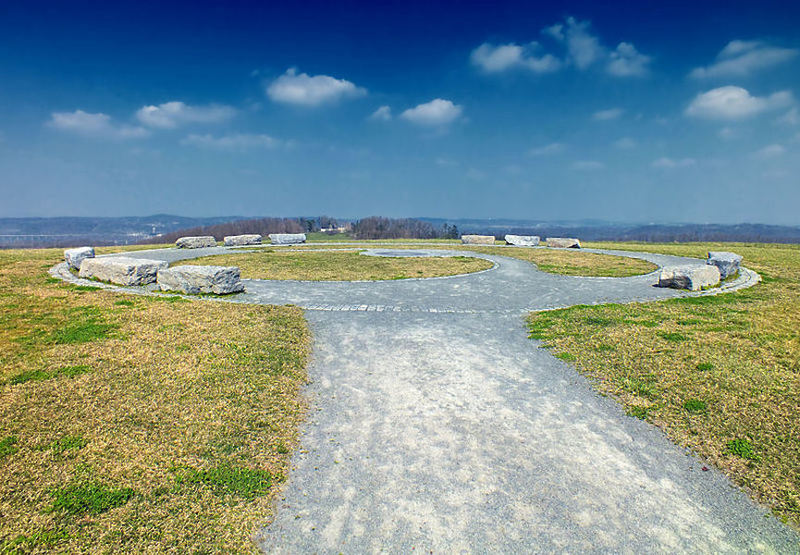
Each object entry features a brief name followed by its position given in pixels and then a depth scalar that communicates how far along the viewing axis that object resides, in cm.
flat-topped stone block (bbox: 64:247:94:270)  1794
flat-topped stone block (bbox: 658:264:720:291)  1409
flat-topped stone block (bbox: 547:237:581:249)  3362
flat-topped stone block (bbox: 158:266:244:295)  1318
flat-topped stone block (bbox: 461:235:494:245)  3840
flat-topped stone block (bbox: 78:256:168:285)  1416
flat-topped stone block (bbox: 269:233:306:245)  3800
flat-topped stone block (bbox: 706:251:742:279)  1625
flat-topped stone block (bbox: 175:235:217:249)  3166
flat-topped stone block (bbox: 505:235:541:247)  3688
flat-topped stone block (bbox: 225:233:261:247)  3508
